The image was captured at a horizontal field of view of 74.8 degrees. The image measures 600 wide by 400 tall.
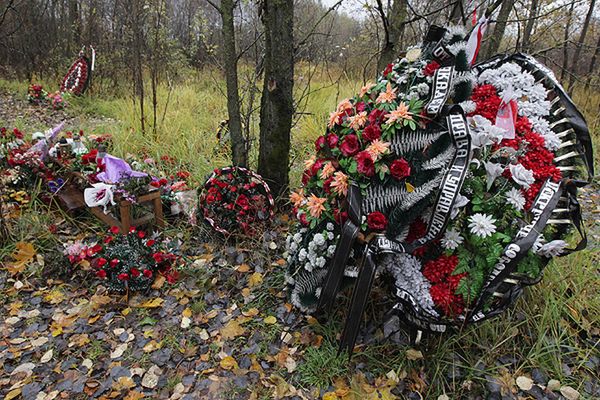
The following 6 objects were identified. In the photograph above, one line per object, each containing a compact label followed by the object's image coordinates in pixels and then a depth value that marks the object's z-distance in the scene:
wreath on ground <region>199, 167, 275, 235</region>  3.14
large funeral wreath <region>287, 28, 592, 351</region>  1.90
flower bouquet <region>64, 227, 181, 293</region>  2.69
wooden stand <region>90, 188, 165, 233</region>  2.99
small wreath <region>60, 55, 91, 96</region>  8.17
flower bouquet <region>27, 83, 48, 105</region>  7.93
